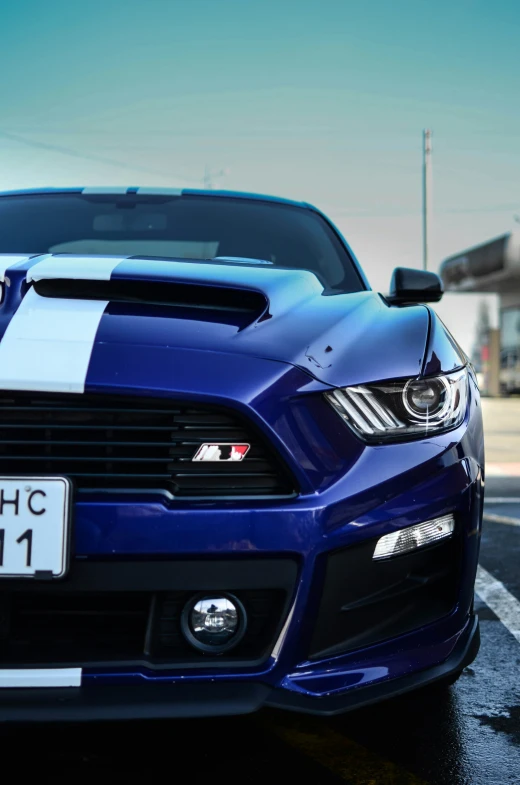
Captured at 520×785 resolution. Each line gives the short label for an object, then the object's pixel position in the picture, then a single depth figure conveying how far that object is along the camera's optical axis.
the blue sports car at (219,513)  1.54
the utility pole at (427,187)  20.97
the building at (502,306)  22.15
